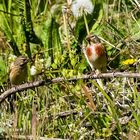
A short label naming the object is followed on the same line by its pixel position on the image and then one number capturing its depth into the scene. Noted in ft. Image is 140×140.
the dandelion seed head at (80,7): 35.99
